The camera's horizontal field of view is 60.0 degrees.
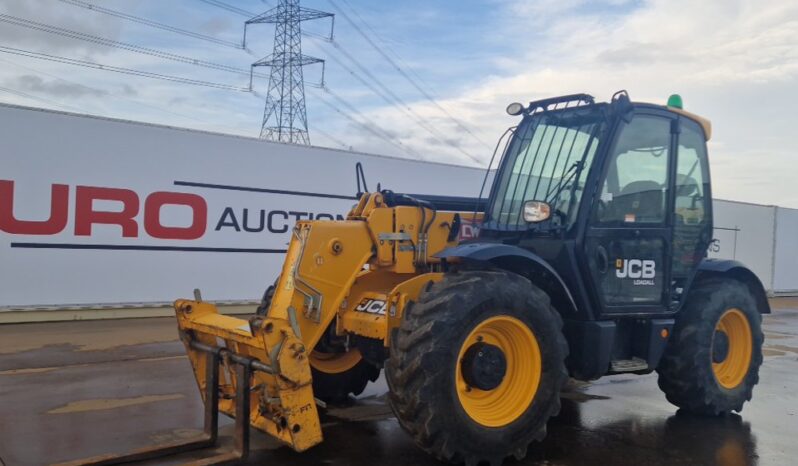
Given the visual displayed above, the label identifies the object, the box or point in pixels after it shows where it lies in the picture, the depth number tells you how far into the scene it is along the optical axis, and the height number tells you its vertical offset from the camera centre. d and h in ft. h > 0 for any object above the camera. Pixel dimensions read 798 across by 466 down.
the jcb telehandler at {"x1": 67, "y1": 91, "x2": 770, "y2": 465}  14.21 -1.77
